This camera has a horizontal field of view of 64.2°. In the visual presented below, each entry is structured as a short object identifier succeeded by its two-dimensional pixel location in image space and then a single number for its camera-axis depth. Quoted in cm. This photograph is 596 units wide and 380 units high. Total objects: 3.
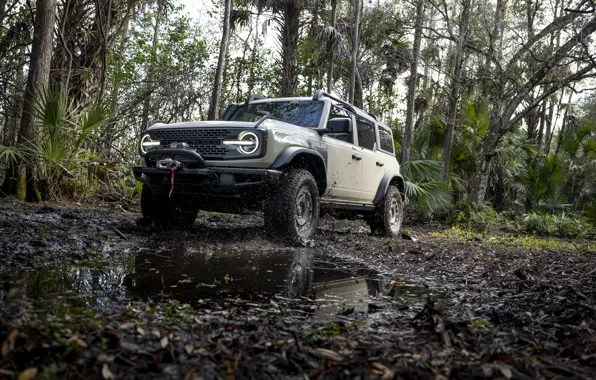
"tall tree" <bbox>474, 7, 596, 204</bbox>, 1102
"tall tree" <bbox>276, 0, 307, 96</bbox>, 1440
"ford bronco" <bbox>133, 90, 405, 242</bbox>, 498
